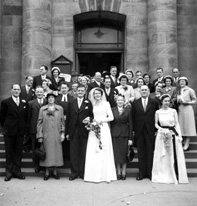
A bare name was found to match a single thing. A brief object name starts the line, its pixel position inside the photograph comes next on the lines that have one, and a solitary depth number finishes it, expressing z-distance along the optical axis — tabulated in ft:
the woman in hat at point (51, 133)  24.90
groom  25.49
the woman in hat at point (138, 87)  30.53
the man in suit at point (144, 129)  25.49
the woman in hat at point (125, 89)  29.30
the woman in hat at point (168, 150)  24.61
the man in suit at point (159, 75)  34.15
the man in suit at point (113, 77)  31.92
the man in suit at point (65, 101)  28.02
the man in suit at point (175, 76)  34.07
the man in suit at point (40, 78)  32.45
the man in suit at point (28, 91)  30.50
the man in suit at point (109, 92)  28.91
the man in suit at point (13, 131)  24.72
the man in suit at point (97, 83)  29.82
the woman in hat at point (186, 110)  29.37
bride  24.50
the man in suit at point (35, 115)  25.89
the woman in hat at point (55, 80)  32.96
